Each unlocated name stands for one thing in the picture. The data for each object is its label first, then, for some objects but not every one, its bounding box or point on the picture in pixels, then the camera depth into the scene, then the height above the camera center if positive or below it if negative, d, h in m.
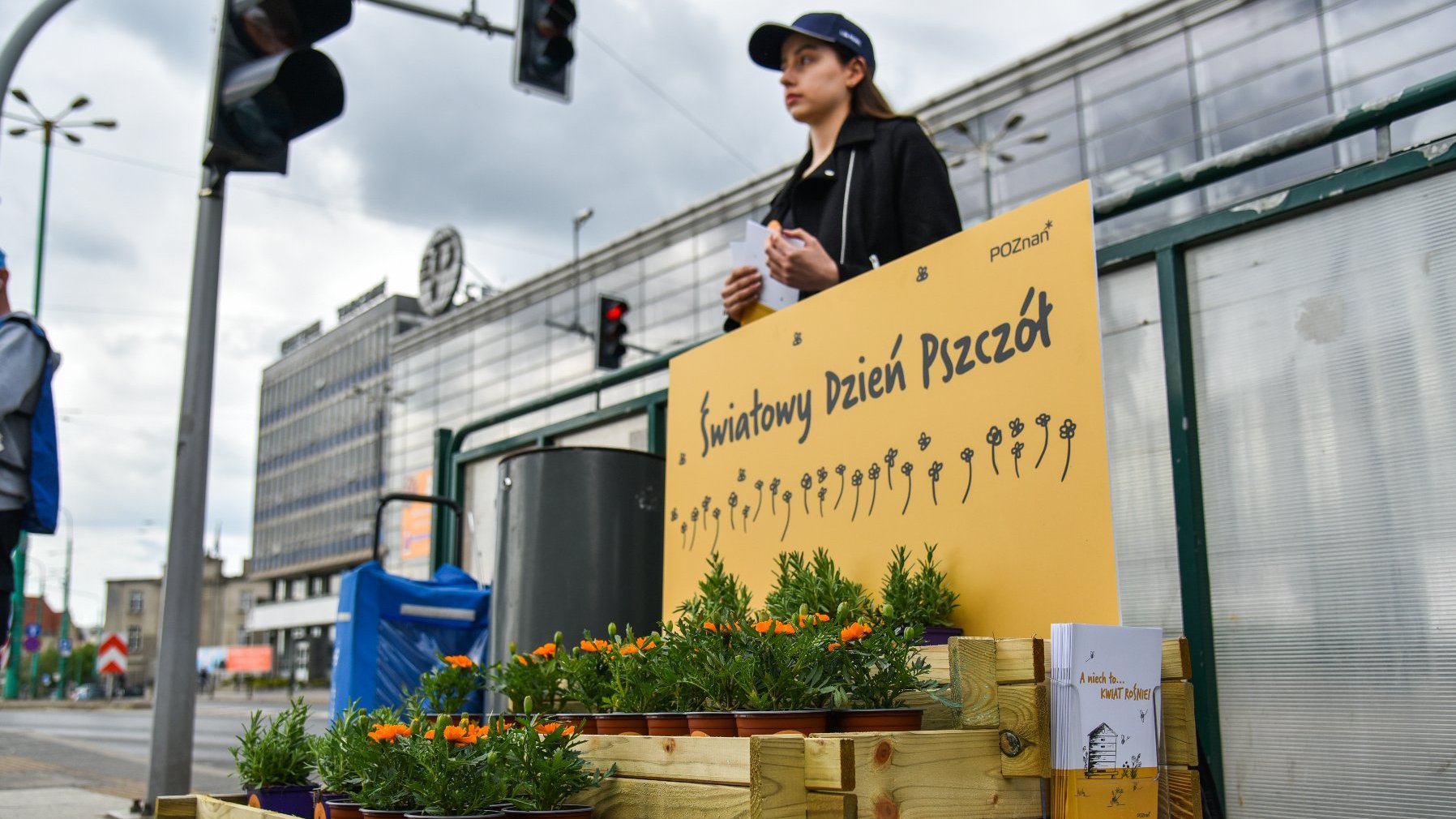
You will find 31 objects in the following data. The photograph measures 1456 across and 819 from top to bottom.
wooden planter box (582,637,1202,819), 1.83 -0.19
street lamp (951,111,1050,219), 25.14 +11.48
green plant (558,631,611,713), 2.63 -0.07
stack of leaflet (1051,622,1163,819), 2.02 -0.14
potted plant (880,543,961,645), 2.50 +0.09
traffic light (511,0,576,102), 6.98 +3.43
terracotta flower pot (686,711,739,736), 2.14 -0.14
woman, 3.26 +1.30
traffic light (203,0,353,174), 4.43 +2.05
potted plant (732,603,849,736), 2.04 -0.07
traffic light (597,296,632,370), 14.01 +3.62
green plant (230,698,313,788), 2.77 -0.25
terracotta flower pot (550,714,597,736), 2.50 -0.16
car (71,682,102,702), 67.44 -2.52
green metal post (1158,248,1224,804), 2.58 +0.30
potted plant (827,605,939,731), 2.04 -0.06
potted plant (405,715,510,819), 1.99 -0.22
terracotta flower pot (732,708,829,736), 2.03 -0.13
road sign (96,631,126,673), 26.80 -0.10
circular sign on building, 59.66 +18.42
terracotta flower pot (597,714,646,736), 2.36 -0.16
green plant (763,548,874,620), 2.60 +0.10
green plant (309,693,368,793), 2.26 -0.20
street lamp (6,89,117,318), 22.94 +9.87
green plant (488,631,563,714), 2.76 -0.08
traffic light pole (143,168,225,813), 4.85 +0.44
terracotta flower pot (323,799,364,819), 2.17 -0.29
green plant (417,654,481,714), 3.09 -0.10
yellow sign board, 2.46 +0.49
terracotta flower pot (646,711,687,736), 2.24 -0.15
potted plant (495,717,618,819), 2.02 -0.21
